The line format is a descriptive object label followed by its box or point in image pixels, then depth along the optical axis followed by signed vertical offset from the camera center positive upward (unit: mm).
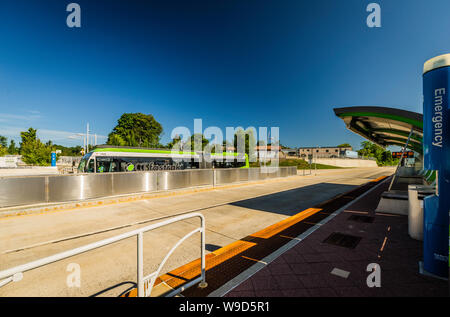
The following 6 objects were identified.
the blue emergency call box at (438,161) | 3086 -52
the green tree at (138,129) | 60656 +9754
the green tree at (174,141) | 73669 +6817
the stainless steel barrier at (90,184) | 7371 -1169
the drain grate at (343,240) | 4484 -1925
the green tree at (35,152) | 30578 +1267
